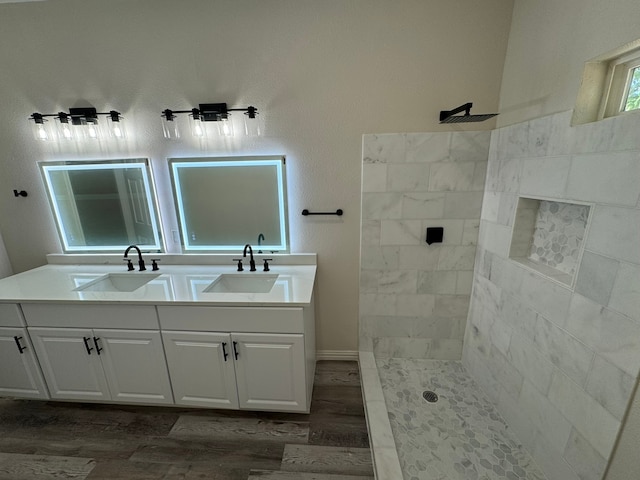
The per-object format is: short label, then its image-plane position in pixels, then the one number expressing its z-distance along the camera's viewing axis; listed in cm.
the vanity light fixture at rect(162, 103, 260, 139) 177
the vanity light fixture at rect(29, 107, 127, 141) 185
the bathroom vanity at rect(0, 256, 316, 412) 156
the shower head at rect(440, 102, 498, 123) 139
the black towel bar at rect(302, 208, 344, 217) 196
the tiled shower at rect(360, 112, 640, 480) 98
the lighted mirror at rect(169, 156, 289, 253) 196
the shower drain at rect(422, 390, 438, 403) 180
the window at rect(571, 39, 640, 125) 103
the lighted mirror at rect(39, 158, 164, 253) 203
